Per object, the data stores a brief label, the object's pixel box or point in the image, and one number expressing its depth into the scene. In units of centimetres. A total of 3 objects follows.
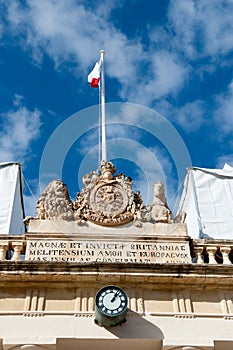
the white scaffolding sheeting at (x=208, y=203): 2408
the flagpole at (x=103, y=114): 2256
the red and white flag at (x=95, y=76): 2619
